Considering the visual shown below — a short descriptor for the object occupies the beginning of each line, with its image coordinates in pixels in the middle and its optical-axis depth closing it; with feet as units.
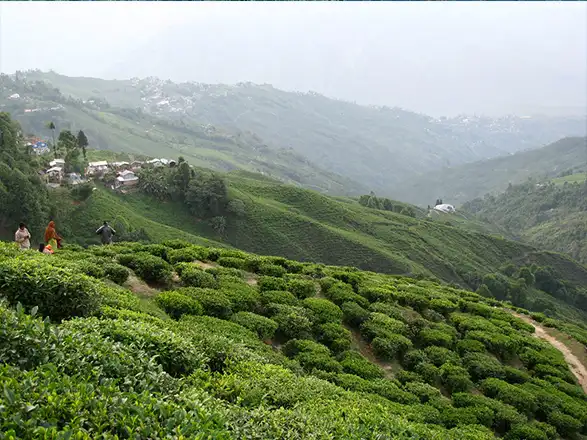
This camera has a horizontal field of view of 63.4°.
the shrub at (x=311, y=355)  57.31
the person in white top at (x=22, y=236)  74.43
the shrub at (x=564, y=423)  64.95
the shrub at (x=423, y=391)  59.26
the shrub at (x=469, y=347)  75.86
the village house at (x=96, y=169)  359.05
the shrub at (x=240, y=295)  64.80
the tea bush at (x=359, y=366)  59.47
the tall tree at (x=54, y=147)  350.89
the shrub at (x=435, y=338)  74.79
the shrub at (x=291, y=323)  63.26
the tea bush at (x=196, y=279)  67.15
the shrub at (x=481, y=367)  70.95
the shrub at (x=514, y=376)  73.17
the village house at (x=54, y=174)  311.78
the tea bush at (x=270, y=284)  75.15
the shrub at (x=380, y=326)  70.95
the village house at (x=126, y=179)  355.97
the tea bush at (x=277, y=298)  69.62
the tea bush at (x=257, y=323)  59.72
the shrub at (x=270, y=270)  82.74
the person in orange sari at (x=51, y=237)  80.53
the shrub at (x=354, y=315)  74.08
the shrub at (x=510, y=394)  65.16
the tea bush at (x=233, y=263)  81.66
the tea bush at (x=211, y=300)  60.64
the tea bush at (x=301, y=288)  76.48
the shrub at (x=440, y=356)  69.82
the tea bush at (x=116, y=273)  61.36
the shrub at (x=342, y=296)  78.79
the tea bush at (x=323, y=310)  69.87
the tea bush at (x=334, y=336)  64.49
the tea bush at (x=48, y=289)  39.96
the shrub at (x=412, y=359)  67.92
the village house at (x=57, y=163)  331.57
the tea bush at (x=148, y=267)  67.21
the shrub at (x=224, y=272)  73.51
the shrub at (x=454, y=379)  65.41
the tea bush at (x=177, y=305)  57.21
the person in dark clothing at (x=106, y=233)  93.09
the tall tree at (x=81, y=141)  353.51
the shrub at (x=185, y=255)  76.28
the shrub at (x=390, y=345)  67.46
